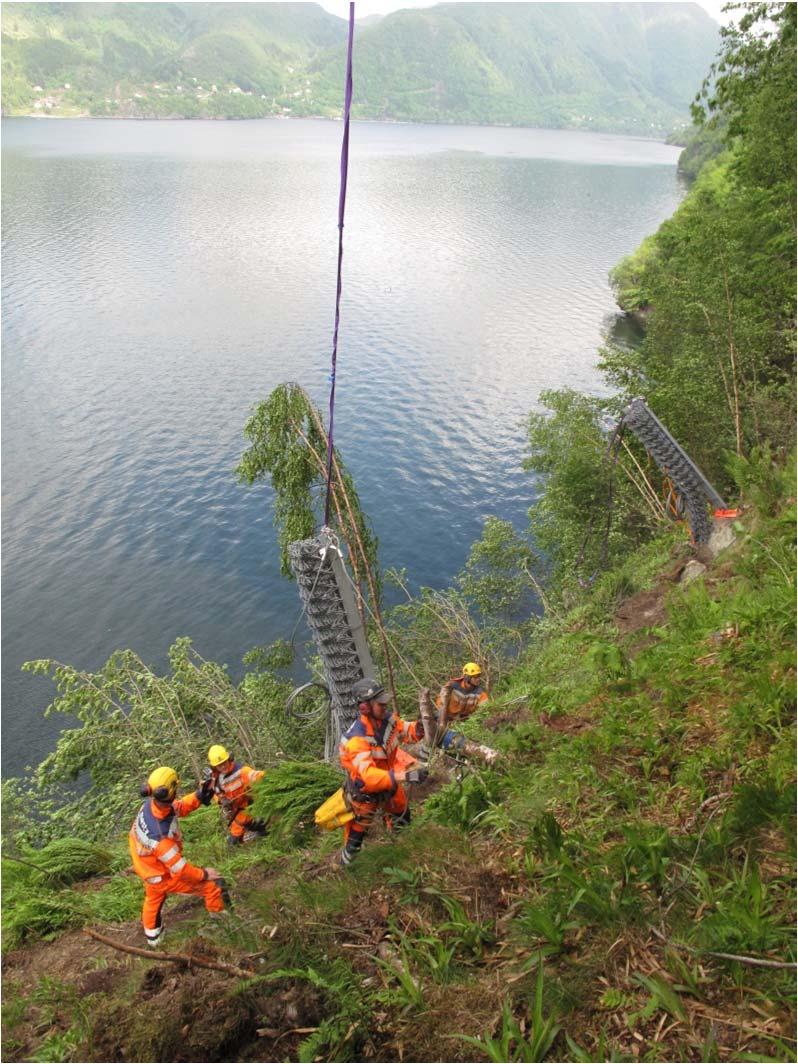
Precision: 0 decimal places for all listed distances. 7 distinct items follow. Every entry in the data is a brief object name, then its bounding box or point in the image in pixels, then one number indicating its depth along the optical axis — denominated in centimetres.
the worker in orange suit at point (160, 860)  686
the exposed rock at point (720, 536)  1509
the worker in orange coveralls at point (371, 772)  664
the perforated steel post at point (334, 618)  1043
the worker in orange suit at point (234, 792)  845
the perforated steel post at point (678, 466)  1655
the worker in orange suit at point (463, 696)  1095
